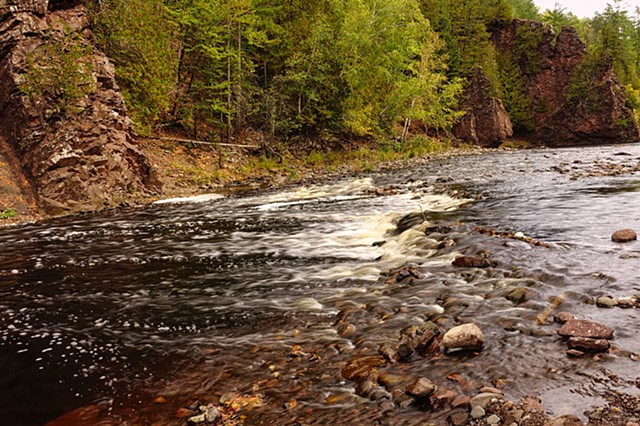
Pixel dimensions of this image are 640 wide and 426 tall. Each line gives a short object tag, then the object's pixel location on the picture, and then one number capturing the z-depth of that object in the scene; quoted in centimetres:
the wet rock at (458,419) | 286
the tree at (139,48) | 1902
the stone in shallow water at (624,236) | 669
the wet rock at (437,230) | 858
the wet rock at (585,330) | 372
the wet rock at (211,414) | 325
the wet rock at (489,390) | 314
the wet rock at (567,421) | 264
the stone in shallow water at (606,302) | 441
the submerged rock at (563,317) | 416
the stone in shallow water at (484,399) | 299
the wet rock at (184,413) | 334
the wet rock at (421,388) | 323
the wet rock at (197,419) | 324
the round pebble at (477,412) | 288
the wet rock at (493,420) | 279
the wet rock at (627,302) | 434
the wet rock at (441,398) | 311
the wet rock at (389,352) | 389
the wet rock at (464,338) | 388
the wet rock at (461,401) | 305
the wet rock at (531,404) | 287
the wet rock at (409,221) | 948
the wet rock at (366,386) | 343
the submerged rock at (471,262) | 625
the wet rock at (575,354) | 354
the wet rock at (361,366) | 373
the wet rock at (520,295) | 485
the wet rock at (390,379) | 350
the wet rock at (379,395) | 333
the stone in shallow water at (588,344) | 355
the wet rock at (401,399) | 321
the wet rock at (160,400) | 356
